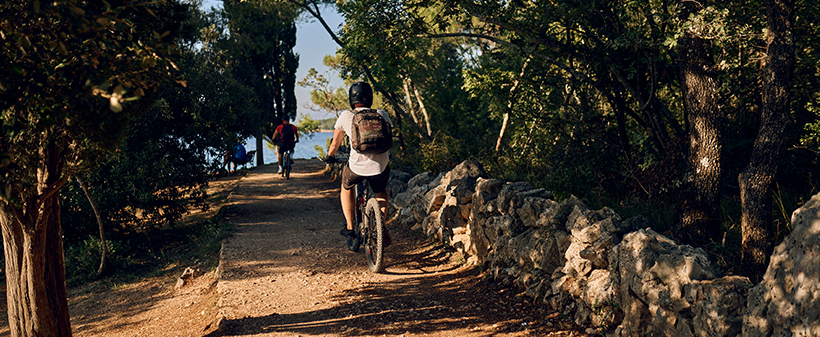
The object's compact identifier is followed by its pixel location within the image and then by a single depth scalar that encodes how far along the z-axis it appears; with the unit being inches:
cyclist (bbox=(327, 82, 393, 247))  227.0
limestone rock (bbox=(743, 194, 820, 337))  95.1
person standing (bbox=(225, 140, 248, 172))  749.3
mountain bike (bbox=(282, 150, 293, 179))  606.0
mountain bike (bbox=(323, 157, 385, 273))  229.5
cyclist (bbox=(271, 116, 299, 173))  582.2
